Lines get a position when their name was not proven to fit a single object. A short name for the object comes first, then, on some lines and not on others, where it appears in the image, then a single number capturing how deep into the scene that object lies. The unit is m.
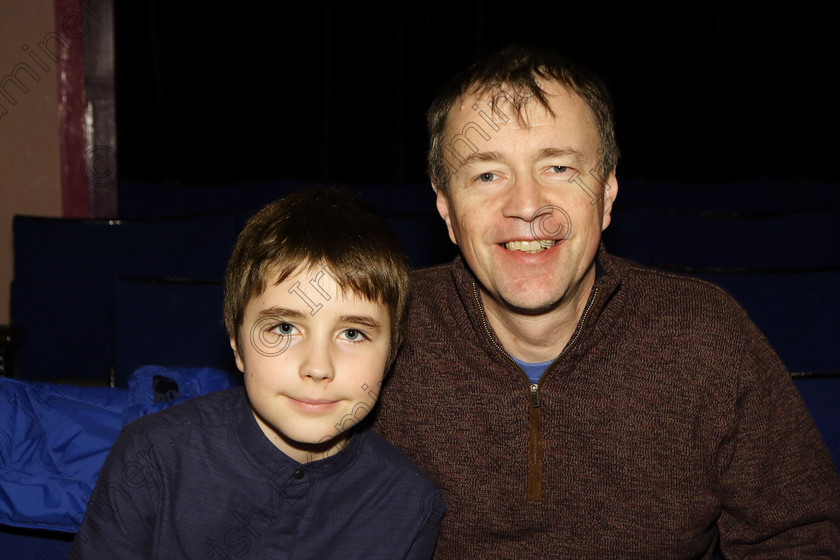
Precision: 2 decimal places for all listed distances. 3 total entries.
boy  1.17
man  1.26
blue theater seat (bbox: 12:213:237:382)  2.31
